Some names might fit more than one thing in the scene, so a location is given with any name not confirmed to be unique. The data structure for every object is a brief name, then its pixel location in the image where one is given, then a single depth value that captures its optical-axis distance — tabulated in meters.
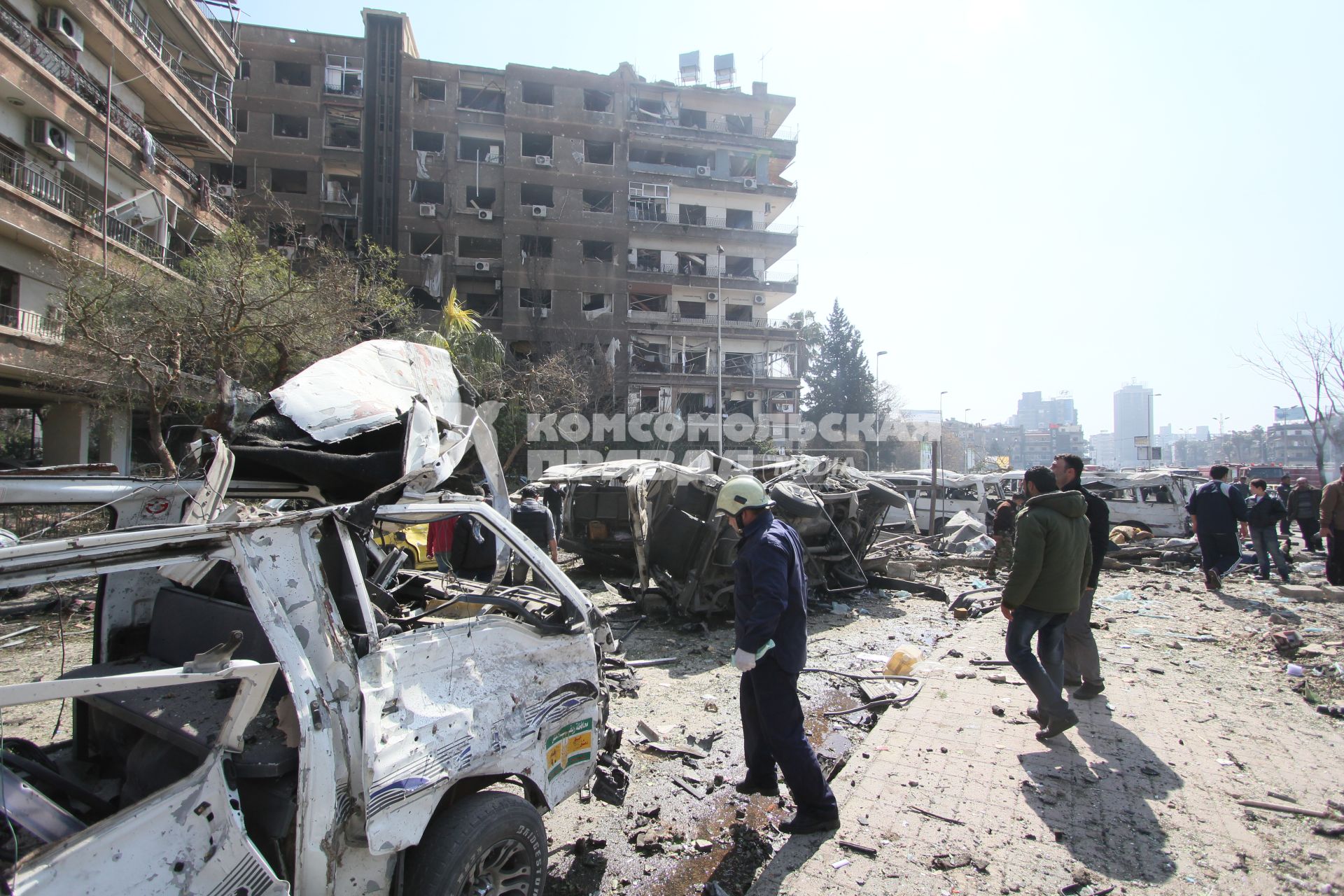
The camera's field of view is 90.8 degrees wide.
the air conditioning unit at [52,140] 16.05
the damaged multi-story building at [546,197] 31.25
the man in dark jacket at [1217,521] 9.28
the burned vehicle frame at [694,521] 7.80
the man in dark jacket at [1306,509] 12.88
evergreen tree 46.25
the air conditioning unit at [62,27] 16.61
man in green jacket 4.31
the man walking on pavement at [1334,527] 9.14
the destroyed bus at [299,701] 1.74
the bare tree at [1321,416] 23.38
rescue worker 3.40
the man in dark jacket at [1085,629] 4.96
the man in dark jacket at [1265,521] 10.01
